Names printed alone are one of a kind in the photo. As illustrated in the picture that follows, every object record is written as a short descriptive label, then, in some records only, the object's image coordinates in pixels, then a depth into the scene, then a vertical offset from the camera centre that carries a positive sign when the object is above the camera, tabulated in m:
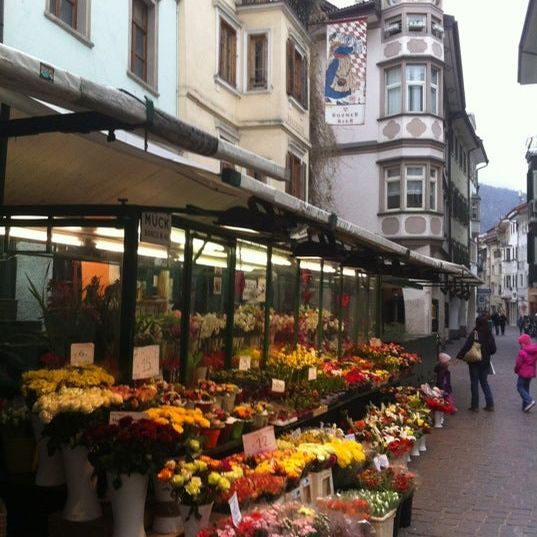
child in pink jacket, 13.91 -1.01
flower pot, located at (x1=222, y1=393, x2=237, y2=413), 6.13 -0.76
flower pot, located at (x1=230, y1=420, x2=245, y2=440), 5.66 -0.92
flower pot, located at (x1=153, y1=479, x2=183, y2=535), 4.72 -1.30
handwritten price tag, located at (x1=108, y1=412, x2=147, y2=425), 4.59 -0.67
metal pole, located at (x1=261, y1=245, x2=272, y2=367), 8.34 +0.09
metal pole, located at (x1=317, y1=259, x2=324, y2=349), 10.43 -0.06
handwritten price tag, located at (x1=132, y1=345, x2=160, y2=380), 5.53 -0.40
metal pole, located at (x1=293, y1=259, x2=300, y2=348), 9.48 +0.12
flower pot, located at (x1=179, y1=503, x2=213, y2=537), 4.44 -1.25
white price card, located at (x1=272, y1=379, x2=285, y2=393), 7.13 -0.72
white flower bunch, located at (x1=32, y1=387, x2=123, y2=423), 4.44 -0.57
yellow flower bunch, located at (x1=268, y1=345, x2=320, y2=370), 8.13 -0.55
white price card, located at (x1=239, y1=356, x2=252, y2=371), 7.52 -0.53
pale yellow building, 16.78 +5.83
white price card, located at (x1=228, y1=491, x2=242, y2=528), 4.20 -1.16
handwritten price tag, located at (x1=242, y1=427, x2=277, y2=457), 5.51 -1.00
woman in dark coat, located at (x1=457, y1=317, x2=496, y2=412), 14.27 -0.98
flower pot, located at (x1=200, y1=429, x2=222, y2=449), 5.16 -0.89
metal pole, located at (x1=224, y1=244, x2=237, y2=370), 7.34 +0.02
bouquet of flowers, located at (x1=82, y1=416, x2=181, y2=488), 4.31 -0.81
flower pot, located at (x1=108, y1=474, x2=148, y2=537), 4.39 -1.16
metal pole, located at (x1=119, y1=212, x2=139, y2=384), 5.46 +0.06
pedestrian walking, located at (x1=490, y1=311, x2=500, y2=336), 51.34 -0.46
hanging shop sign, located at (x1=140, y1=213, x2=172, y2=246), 5.53 +0.63
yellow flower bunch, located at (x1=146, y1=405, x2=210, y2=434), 4.55 -0.68
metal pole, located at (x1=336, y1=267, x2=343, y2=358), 11.30 -0.08
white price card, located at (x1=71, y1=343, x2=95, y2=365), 5.36 -0.32
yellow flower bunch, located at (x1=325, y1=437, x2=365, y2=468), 6.08 -1.19
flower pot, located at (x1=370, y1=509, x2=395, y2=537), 5.30 -1.54
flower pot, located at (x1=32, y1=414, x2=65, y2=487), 4.77 -1.03
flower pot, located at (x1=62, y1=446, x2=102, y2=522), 4.62 -1.12
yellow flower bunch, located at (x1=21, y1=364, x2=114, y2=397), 4.73 -0.46
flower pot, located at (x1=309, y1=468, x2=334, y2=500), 5.66 -1.34
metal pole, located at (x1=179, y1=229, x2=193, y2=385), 6.37 -0.01
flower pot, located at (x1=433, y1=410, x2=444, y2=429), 12.04 -1.74
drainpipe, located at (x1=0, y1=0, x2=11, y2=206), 4.62 +0.93
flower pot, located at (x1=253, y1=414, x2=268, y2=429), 6.00 -0.90
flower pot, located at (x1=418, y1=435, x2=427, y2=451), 9.84 -1.77
